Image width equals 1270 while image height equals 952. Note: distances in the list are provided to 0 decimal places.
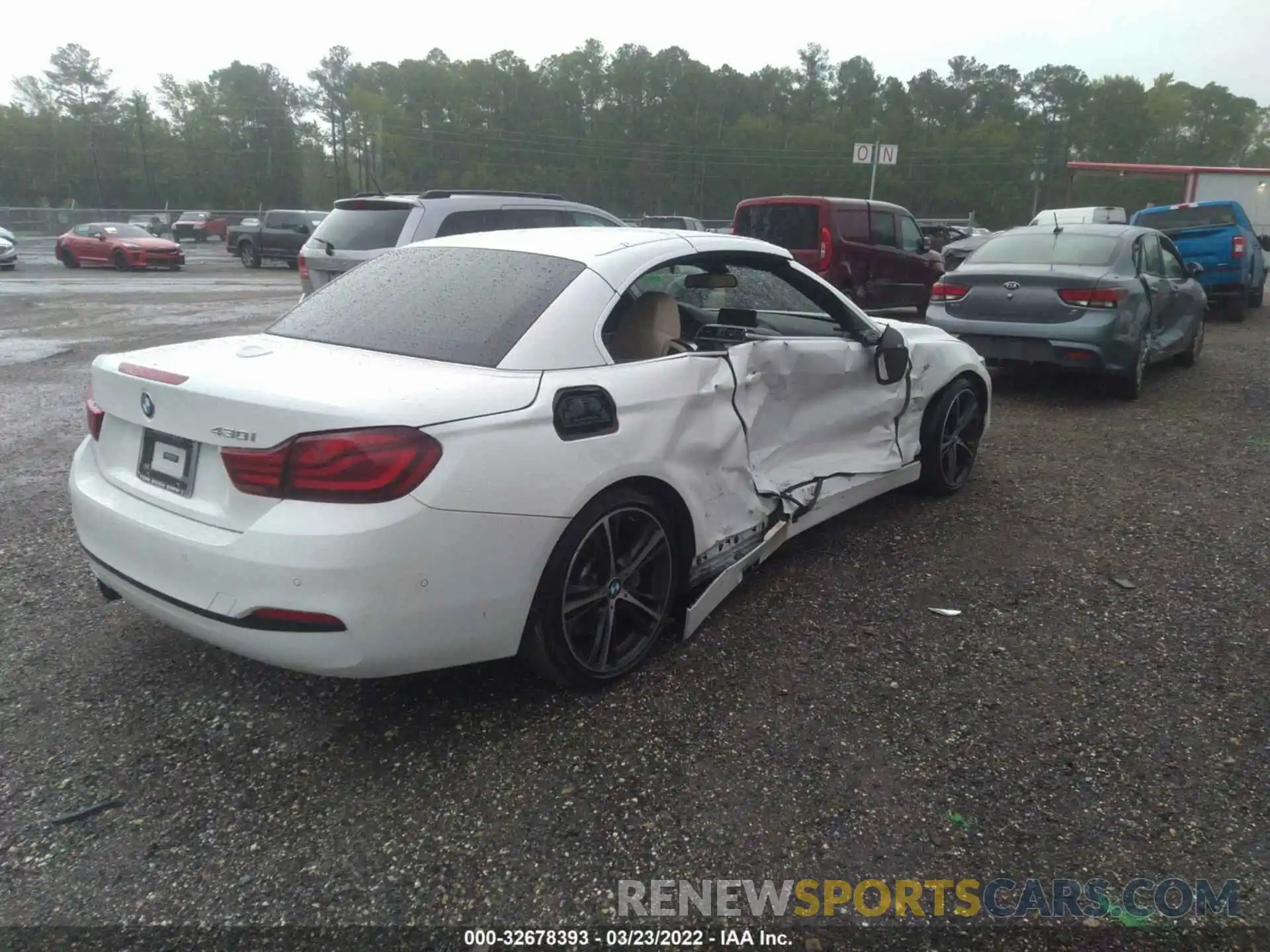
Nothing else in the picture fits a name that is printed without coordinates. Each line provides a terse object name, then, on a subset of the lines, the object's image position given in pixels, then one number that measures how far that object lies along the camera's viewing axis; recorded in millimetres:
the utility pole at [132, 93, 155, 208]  61781
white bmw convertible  2508
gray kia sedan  7383
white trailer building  25609
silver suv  8102
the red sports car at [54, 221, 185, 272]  25656
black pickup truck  28109
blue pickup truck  13898
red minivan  11914
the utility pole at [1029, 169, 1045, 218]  64512
